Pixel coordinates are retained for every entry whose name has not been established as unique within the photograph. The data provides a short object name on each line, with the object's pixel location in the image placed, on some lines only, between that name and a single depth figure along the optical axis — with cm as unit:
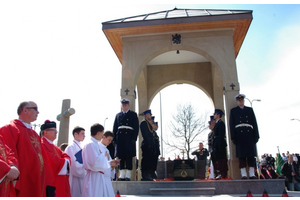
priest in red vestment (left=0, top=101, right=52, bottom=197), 362
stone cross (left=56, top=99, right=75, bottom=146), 908
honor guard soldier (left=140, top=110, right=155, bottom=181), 859
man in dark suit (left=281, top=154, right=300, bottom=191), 1183
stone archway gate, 966
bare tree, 2553
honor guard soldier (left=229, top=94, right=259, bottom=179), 795
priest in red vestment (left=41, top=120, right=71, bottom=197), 451
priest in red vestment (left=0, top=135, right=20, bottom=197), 299
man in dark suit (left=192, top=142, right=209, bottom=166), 1210
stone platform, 678
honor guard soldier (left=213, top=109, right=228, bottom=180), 841
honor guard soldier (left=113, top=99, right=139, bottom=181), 831
